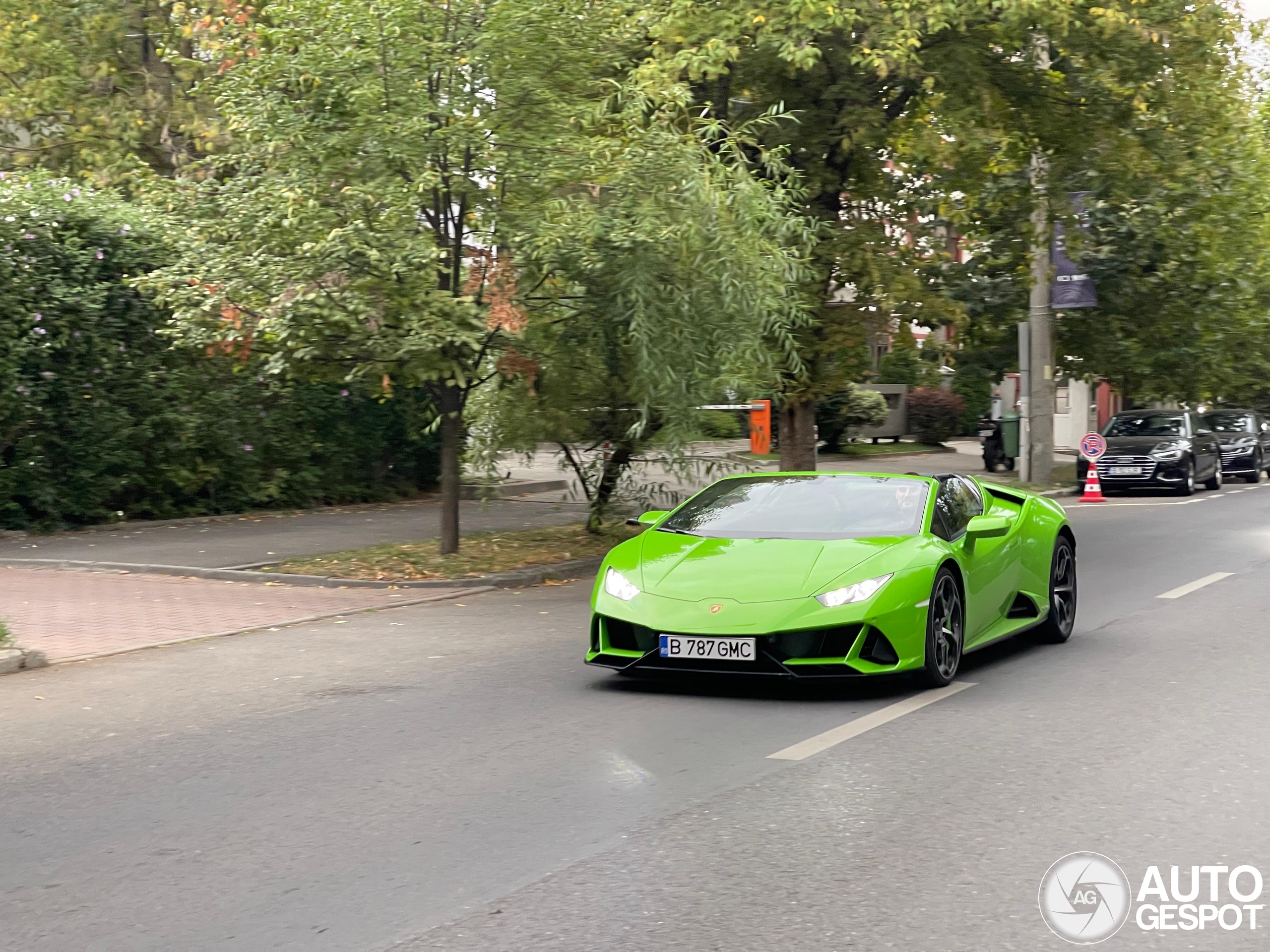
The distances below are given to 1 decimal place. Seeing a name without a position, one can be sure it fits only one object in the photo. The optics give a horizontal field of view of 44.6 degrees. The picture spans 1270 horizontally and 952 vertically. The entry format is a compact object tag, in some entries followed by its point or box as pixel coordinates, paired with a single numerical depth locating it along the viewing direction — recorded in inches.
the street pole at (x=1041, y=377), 1136.2
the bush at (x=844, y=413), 1542.8
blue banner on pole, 1103.6
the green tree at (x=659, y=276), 549.6
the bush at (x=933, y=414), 1763.0
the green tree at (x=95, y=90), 972.6
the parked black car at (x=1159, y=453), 1104.2
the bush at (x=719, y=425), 596.1
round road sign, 1063.0
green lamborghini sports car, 313.1
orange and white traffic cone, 1048.8
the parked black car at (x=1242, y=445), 1323.8
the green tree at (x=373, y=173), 519.5
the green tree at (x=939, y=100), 661.9
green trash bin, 1364.4
